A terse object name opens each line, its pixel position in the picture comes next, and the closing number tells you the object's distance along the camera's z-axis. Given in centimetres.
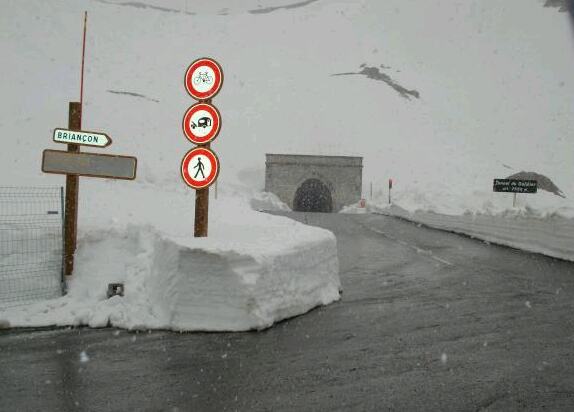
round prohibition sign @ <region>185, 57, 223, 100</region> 732
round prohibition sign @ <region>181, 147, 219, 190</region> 714
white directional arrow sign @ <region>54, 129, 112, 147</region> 773
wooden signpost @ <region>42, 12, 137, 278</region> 762
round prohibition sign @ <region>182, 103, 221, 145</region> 719
